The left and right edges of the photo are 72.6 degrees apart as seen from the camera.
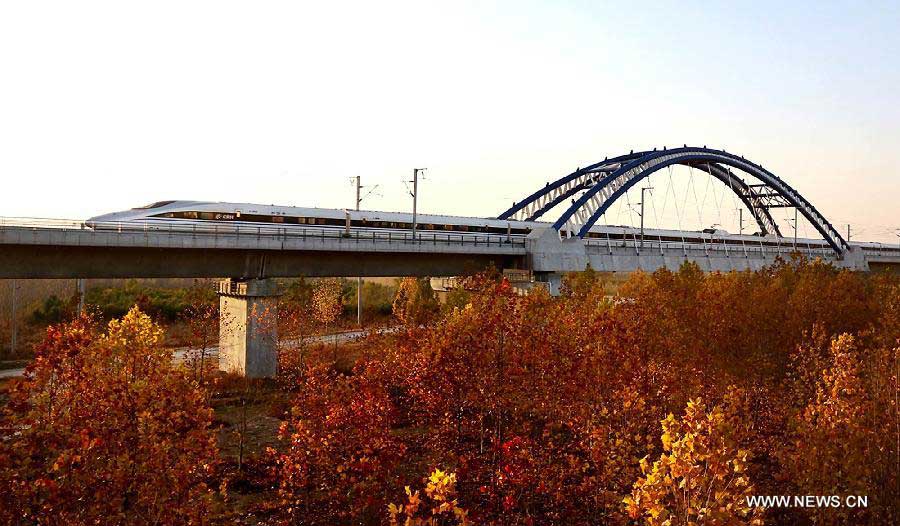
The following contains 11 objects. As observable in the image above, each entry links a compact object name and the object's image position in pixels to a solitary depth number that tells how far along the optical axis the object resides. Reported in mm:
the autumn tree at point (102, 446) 11359
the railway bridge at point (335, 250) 34719
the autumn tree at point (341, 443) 16422
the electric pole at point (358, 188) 68562
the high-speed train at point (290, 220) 39531
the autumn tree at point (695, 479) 9836
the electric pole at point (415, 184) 55306
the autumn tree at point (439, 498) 9141
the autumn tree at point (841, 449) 13836
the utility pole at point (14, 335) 54750
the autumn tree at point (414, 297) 59500
